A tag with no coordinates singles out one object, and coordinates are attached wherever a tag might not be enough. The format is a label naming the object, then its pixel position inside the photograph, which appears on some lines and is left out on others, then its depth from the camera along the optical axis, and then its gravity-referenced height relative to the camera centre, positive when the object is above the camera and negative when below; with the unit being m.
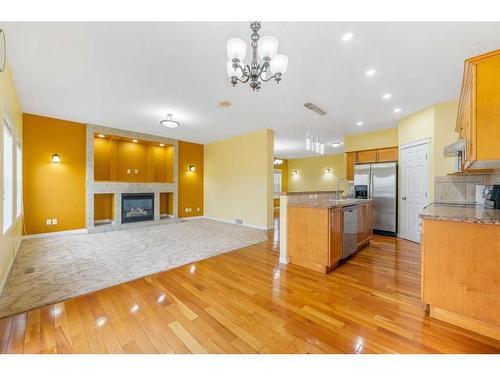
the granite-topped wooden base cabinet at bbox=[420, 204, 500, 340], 1.61 -0.69
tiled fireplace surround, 5.29 -0.05
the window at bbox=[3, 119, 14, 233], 2.77 +0.12
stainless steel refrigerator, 4.80 -0.12
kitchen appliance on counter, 2.39 -0.12
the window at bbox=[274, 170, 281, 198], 11.32 +0.30
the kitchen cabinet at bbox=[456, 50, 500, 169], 1.58 +0.63
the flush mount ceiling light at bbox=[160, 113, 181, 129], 4.56 +1.41
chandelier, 1.79 +1.17
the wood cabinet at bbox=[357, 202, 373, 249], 3.59 -0.71
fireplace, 5.98 -0.66
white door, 4.16 -0.01
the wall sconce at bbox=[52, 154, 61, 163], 4.76 +0.62
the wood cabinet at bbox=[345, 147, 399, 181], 5.37 +0.83
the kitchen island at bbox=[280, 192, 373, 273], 2.80 -0.67
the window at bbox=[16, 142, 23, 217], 3.82 +0.10
